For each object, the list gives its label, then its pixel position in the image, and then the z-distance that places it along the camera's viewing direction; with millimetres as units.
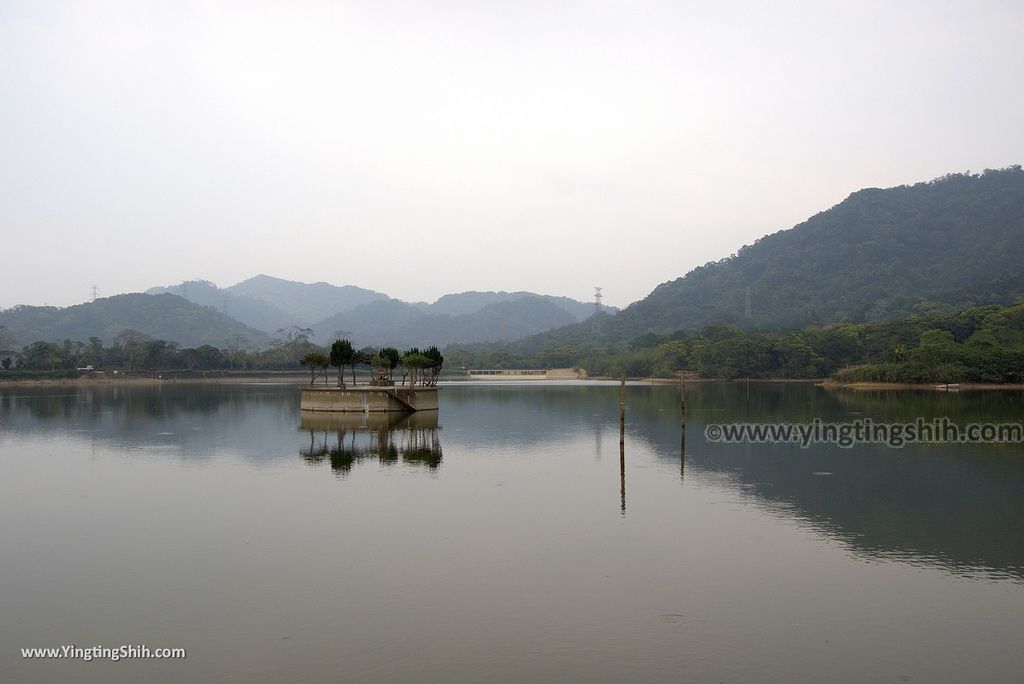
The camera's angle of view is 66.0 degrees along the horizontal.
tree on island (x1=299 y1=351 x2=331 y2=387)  69438
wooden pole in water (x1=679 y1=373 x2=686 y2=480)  36206
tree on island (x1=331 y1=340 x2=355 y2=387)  67938
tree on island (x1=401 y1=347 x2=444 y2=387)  70375
